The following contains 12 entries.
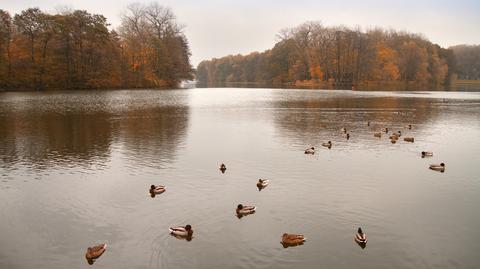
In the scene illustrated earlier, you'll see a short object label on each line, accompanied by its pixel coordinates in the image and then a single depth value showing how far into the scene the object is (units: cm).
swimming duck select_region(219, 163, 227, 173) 2231
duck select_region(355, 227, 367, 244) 1328
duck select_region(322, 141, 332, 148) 2898
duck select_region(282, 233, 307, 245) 1327
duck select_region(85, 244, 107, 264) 1232
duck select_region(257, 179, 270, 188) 1933
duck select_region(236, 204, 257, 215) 1579
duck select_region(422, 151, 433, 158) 2619
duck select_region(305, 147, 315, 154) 2664
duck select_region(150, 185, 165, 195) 1817
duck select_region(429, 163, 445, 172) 2270
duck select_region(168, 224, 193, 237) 1380
